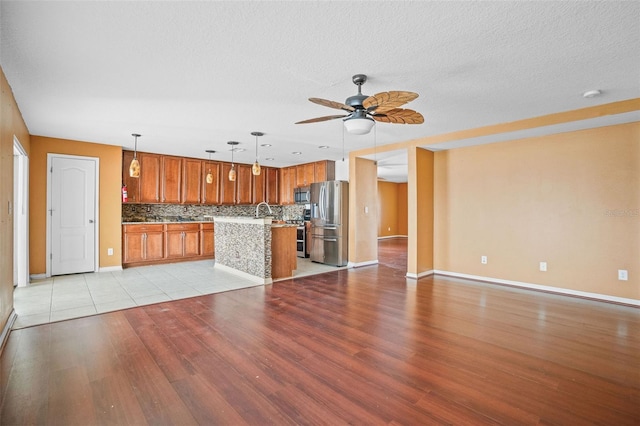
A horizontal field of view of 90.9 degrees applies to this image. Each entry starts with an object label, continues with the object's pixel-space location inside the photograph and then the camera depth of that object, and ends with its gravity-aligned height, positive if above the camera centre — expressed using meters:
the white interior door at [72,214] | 5.29 -0.02
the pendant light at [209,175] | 6.05 +0.99
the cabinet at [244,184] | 7.91 +0.72
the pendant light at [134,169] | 4.91 +0.68
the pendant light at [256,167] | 5.01 +0.74
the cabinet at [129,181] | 6.32 +0.64
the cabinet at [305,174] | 7.69 +0.96
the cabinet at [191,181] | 7.07 +0.73
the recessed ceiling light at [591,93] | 3.16 +1.21
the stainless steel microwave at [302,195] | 7.37 +0.43
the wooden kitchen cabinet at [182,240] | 6.59 -0.59
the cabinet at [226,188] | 7.62 +0.61
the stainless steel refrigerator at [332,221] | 6.46 -0.18
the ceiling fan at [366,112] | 2.61 +0.91
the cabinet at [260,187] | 8.21 +0.68
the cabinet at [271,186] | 8.46 +0.71
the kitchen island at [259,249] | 4.88 -0.60
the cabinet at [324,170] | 7.34 +0.99
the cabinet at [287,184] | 8.28 +0.78
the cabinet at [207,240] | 7.06 -0.62
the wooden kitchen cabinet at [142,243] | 6.08 -0.60
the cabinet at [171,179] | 6.79 +0.74
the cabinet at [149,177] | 6.54 +0.75
